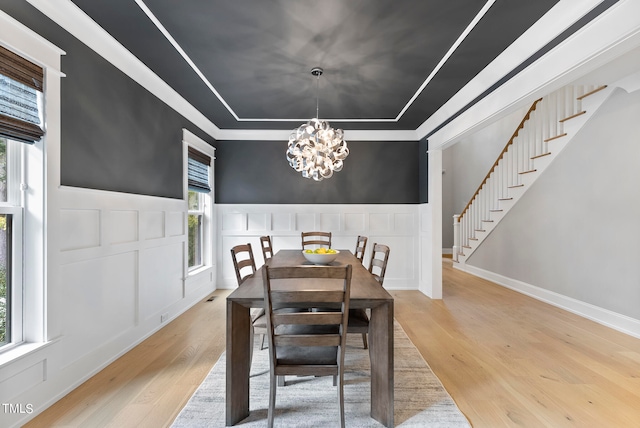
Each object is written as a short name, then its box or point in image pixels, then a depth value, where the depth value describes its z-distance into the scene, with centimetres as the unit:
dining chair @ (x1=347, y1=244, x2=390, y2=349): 218
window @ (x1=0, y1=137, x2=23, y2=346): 193
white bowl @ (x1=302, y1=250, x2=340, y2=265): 282
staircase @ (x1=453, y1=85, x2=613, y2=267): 406
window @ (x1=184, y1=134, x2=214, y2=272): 443
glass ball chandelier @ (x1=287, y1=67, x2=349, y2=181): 306
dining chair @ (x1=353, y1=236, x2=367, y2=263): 336
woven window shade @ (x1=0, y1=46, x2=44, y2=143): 179
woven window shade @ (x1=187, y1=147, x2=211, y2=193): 442
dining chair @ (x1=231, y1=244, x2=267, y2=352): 224
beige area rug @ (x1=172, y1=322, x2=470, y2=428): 193
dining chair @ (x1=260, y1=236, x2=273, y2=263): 359
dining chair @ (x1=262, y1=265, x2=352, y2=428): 167
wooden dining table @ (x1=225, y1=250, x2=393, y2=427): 184
